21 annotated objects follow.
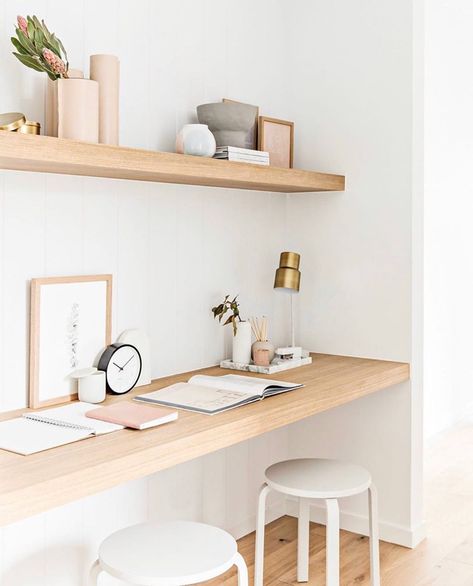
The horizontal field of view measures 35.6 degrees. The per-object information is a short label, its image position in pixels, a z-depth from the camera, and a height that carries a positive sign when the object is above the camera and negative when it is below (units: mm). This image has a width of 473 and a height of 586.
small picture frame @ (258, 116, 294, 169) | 2781 +588
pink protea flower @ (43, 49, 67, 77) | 1895 +590
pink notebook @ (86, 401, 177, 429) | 1873 -328
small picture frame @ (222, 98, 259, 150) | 2649 +583
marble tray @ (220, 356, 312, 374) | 2637 -275
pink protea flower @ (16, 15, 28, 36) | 1846 +661
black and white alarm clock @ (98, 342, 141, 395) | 2219 -236
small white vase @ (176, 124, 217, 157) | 2340 +477
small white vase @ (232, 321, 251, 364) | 2711 -189
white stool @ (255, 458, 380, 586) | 2238 -623
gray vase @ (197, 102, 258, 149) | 2512 +587
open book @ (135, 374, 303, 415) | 2094 -310
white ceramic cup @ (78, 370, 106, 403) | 2121 -285
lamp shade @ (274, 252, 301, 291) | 2818 +70
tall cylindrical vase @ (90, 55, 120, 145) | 2043 +548
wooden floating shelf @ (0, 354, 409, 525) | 1468 -373
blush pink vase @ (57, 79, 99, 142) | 1930 +474
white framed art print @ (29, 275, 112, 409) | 2059 -122
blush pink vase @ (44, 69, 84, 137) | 2000 +505
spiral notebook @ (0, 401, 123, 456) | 1702 -348
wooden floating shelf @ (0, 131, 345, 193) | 1736 +351
